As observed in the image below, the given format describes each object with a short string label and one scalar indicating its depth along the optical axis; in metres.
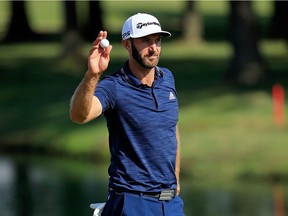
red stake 41.34
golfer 15.30
